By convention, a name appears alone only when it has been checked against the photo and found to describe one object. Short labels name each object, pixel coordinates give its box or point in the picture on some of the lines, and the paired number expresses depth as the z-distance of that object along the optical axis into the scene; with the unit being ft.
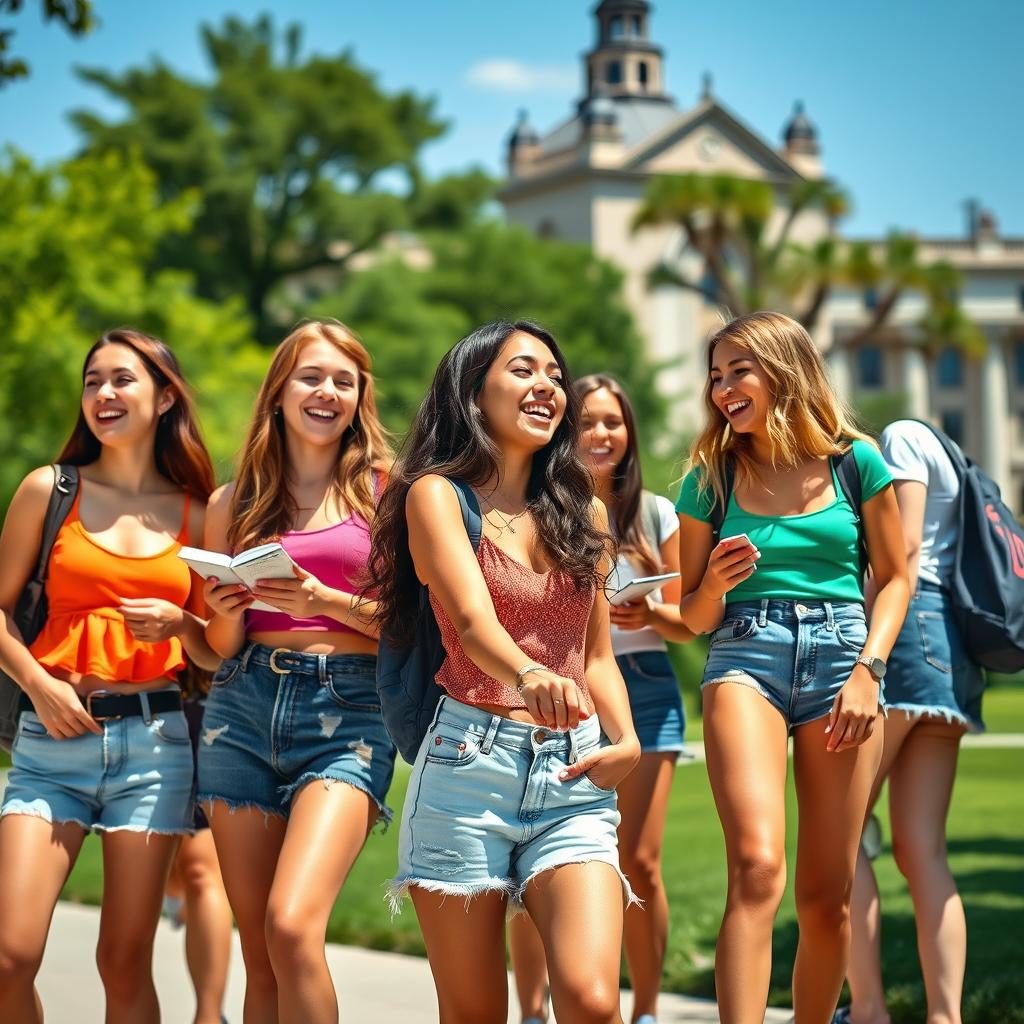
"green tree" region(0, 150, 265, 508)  76.95
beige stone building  223.92
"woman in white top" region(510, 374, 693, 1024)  18.99
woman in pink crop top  14.05
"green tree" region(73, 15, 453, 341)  163.63
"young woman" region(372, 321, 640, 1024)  12.28
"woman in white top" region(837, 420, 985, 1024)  16.97
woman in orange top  15.03
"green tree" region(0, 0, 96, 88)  24.38
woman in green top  14.52
